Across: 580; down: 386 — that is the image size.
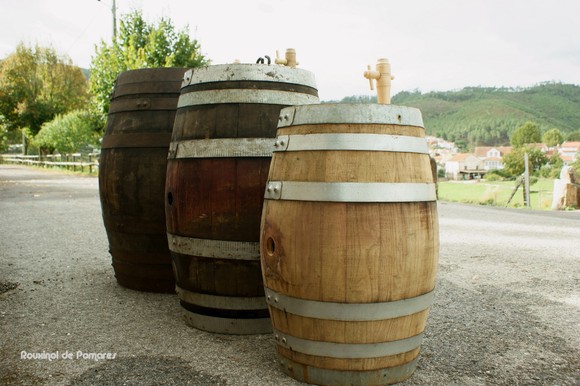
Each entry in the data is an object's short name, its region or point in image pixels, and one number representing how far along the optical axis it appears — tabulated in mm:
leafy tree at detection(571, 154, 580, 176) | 62409
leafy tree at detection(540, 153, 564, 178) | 87462
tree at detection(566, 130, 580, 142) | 129000
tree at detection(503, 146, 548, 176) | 107188
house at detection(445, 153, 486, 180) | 157250
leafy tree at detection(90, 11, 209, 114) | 21156
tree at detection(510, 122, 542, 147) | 117375
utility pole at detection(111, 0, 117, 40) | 24469
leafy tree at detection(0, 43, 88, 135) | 47906
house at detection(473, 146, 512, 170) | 157975
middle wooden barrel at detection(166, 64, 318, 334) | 3273
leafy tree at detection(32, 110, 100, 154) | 39156
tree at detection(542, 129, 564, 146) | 117250
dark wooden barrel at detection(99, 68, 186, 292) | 4219
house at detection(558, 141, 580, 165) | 147800
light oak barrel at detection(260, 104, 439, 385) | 2561
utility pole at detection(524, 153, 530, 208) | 18906
